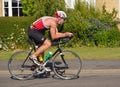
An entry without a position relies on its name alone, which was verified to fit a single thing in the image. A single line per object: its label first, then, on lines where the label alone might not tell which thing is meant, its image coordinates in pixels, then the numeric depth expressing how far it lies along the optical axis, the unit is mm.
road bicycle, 11352
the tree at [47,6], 19125
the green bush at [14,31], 18672
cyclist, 11094
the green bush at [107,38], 19078
